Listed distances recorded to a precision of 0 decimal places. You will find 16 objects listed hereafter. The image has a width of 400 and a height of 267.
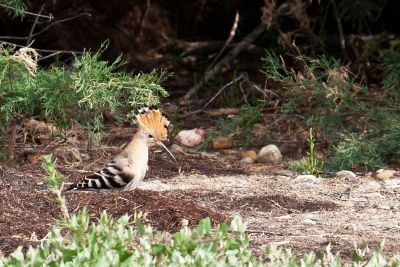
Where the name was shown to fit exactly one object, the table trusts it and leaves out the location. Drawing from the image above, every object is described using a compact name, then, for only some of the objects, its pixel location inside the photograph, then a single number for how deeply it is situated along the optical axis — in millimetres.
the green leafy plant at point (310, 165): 15701
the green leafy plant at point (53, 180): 8547
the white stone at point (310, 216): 12935
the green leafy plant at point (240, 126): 18094
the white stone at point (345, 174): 15793
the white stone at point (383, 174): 15695
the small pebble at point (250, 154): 17609
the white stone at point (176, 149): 17797
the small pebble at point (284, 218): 12859
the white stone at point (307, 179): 15398
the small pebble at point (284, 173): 16198
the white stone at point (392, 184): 15070
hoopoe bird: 13430
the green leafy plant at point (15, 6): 15977
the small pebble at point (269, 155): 17391
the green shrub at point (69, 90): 14570
